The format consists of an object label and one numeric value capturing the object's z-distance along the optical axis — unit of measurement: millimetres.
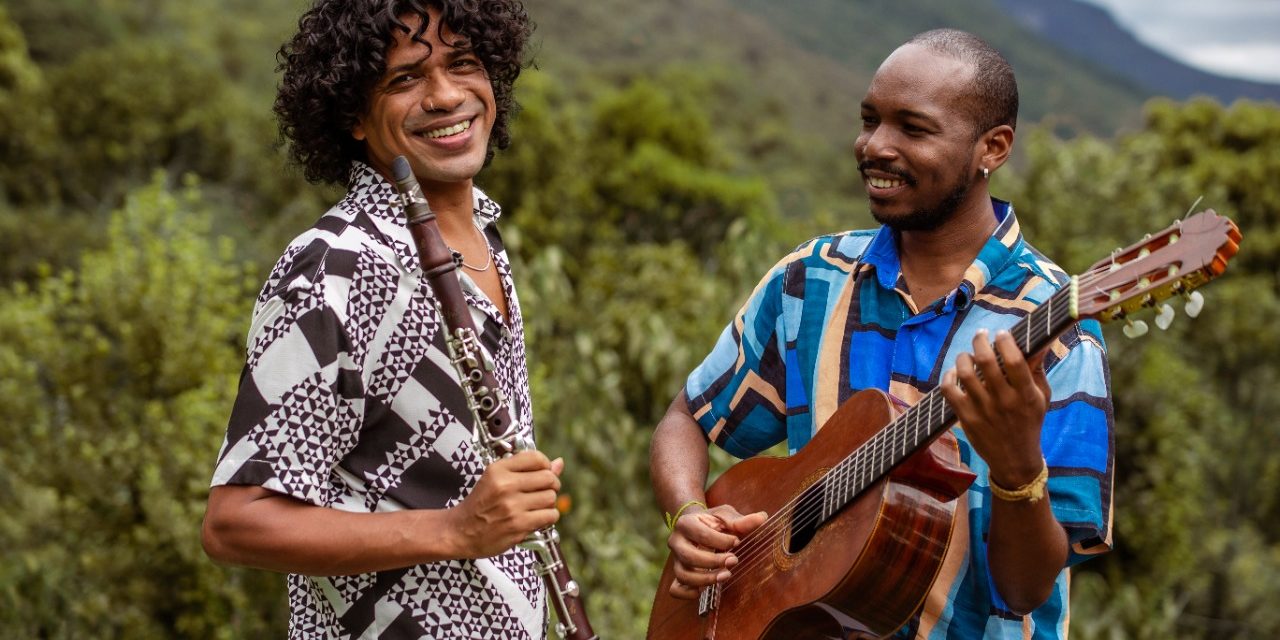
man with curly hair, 2129
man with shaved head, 2193
